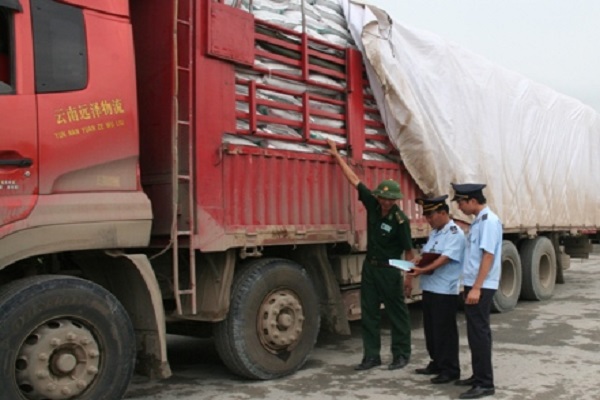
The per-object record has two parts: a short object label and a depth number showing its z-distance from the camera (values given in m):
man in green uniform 5.96
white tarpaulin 6.80
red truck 3.97
